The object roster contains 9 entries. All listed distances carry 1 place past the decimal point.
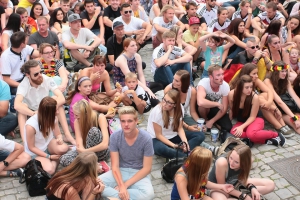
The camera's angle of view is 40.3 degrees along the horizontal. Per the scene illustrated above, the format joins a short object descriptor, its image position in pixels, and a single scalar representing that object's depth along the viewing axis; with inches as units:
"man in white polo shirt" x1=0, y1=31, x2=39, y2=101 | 289.0
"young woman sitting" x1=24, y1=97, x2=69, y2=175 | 224.5
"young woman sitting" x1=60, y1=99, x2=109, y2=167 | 230.7
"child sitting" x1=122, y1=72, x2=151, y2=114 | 287.4
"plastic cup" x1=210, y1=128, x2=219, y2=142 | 271.9
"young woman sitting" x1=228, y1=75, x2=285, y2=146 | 268.4
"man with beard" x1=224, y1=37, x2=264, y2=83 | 315.3
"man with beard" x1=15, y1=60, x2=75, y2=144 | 253.8
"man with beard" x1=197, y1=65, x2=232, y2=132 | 277.0
